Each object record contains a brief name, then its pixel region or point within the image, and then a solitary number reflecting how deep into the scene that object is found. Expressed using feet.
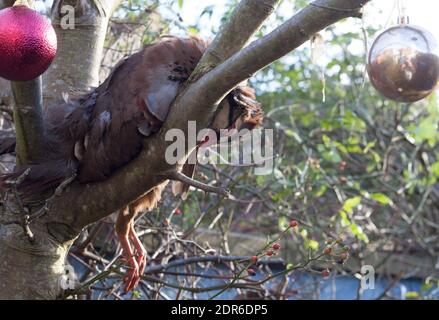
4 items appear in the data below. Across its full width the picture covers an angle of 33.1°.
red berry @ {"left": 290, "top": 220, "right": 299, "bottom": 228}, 6.95
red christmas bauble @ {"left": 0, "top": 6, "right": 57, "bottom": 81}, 5.19
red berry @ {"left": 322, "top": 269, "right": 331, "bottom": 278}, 7.39
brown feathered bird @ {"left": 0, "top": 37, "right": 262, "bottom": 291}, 7.18
